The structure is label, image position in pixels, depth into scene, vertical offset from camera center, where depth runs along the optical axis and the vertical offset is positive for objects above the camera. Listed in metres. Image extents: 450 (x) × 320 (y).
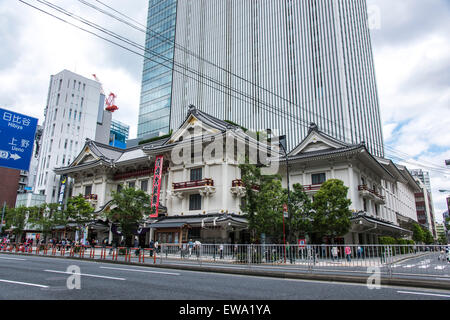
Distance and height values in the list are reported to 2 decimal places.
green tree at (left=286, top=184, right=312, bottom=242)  26.04 +2.11
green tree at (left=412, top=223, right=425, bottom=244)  54.34 +0.62
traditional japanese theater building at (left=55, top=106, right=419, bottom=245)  30.80 +6.55
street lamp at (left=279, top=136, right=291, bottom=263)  23.22 +2.07
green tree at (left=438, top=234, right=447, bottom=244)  82.94 -0.19
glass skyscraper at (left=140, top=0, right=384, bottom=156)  63.91 +39.76
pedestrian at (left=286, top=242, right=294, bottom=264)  14.46 -0.78
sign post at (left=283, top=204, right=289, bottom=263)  22.95 +2.06
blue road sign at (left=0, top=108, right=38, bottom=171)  13.36 +4.08
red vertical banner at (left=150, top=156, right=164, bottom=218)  33.10 +5.45
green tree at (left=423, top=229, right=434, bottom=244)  58.83 +0.03
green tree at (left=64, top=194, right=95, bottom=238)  32.31 +2.42
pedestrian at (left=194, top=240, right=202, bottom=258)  16.77 -0.72
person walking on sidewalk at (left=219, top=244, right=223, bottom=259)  16.93 -0.77
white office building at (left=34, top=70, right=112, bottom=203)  60.75 +22.75
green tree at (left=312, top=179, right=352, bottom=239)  25.91 +2.13
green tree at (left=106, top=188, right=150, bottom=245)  22.94 +1.76
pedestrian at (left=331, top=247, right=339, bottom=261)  12.81 -0.65
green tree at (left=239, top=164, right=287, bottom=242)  22.41 +2.42
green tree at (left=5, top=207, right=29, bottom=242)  45.31 +2.15
